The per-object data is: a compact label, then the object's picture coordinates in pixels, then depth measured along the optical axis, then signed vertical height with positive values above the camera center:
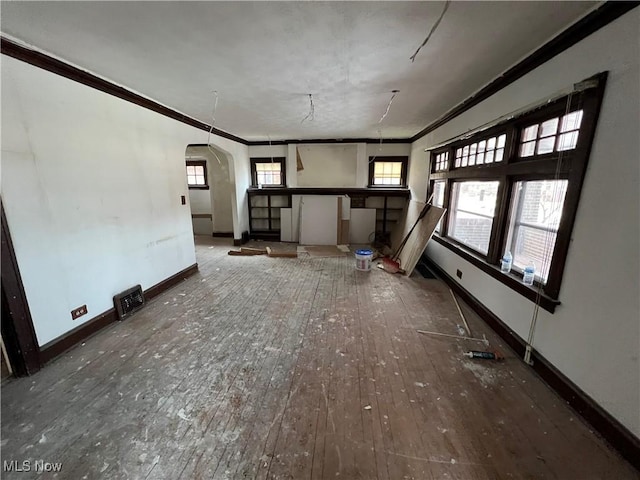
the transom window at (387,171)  6.36 +0.39
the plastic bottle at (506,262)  2.48 -0.71
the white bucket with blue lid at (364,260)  4.38 -1.23
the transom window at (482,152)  2.73 +0.43
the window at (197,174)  6.97 +0.30
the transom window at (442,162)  4.09 +0.42
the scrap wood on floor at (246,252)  5.36 -1.39
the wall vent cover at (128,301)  2.79 -1.30
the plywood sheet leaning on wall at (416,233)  3.99 -0.78
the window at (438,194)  4.31 -0.11
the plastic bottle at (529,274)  2.16 -0.72
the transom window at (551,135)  1.81 +0.42
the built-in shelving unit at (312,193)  6.34 -0.43
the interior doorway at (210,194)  6.86 -0.25
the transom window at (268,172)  6.67 +0.36
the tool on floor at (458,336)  2.40 -1.42
